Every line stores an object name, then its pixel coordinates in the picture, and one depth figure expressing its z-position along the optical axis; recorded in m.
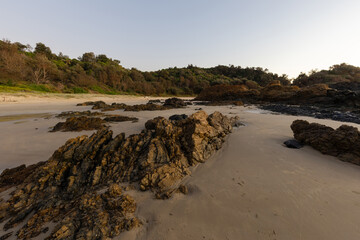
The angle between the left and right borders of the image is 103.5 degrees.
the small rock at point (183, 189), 2.00
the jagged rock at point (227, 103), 15.31
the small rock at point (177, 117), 5.96
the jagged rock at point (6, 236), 1.41
